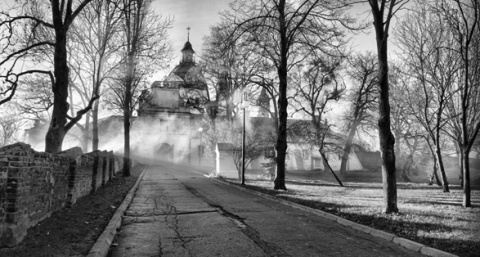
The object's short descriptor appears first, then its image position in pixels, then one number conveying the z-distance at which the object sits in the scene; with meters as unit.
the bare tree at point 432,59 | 15.23
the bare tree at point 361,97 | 32.97
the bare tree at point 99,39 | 17.28
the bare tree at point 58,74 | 12.55
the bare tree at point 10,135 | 57.21
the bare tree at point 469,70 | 11.41
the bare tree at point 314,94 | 31.30
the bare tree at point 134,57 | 21.31
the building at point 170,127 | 63.19
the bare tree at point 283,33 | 16.23
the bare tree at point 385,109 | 9.45
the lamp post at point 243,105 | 20.10
